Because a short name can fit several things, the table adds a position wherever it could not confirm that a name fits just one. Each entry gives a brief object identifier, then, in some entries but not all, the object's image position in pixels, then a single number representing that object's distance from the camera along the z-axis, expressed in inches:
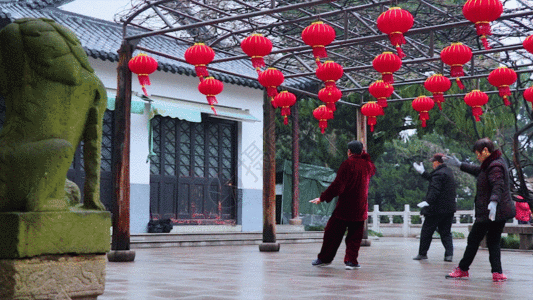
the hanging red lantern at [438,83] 411.5
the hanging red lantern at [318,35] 340.5
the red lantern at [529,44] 335.0
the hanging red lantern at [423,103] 482.6
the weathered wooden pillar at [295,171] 677.3
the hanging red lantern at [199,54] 375.2
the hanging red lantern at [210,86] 434.7
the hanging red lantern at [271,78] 406.0
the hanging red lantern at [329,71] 399.2
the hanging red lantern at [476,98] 444.8
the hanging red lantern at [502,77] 394.6
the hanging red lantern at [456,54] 356.5
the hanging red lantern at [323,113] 498.4
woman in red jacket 327.3
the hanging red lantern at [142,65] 378.9
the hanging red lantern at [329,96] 451.0
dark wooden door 606.9
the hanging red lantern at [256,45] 352.8
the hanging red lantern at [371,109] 511.2
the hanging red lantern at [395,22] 314.0
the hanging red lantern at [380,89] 437.4
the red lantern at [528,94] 426.9
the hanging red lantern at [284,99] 470.9
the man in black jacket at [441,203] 388.5
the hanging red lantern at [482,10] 297.5
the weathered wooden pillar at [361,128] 565.6
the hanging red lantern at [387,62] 371.9
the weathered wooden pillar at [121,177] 366.0
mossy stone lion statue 147.3
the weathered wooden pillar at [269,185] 462.9
